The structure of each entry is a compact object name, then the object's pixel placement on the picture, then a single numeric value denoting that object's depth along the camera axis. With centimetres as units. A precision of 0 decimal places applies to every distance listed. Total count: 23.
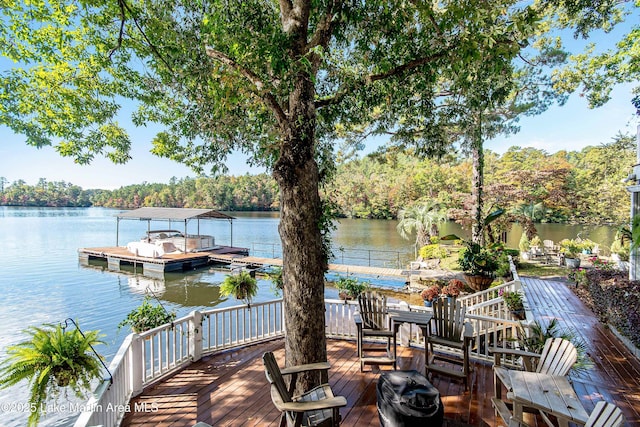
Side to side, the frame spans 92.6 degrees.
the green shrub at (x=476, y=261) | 732
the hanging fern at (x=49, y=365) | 224
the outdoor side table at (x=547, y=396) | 214
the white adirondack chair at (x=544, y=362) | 268
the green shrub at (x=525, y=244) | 1430
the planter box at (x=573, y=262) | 1028
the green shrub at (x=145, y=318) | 426
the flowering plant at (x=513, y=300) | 521
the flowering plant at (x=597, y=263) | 928
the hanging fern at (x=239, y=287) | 596
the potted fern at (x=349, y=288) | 700
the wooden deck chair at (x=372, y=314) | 435
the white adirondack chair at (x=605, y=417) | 170
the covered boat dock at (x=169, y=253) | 1651
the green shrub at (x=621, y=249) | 983
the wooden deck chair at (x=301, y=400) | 224
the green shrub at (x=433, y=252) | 1317
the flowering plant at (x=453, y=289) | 729
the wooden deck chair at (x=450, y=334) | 363
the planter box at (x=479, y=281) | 730
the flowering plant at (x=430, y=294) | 716
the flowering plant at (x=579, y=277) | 757
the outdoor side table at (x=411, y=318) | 396
